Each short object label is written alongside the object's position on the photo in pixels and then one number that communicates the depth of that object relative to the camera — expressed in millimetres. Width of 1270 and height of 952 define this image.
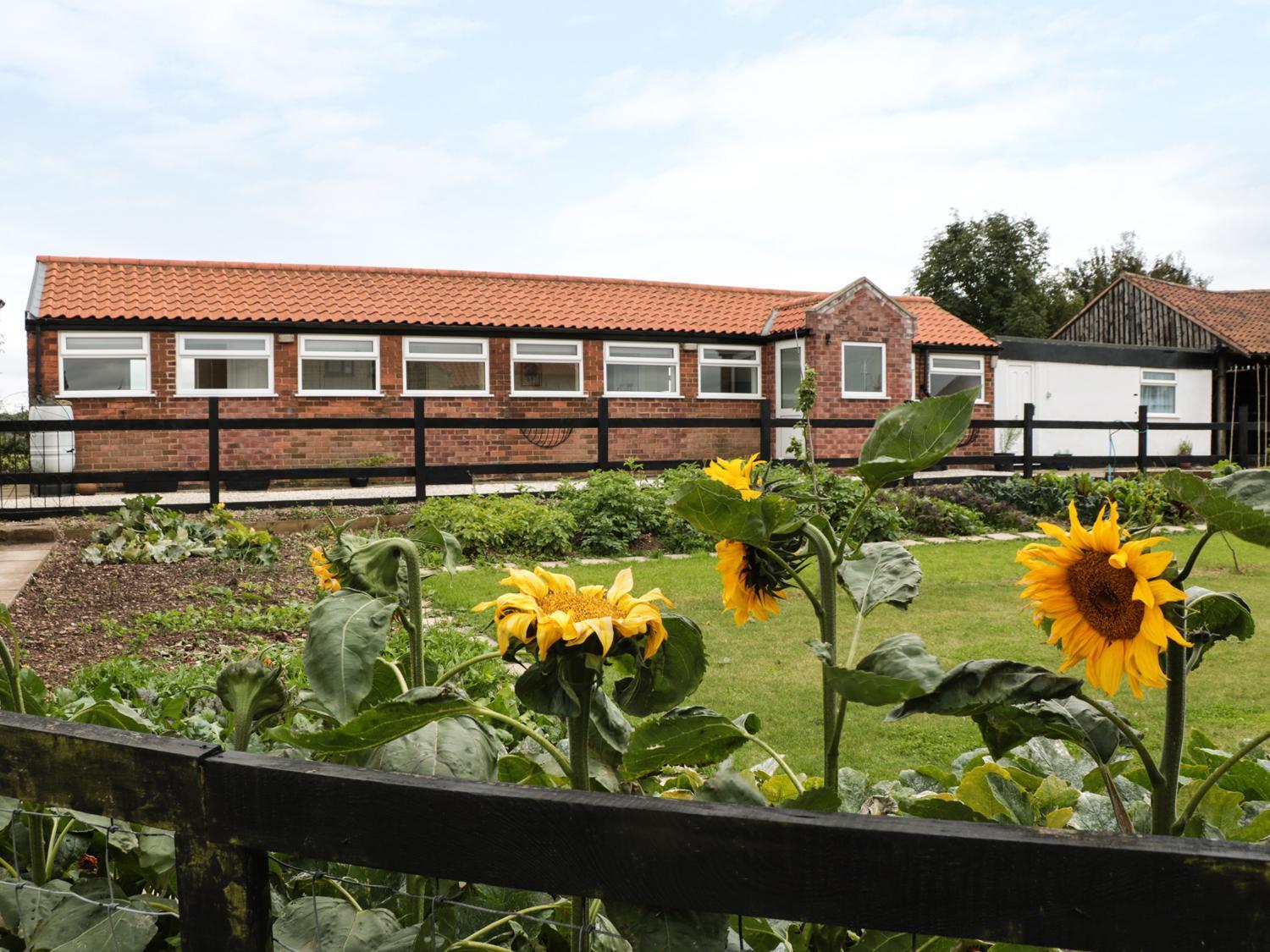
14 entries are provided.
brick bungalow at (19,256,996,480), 15375
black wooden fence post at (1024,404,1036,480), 13500
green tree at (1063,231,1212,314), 40000
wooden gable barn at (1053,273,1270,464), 23328
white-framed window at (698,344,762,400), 18672
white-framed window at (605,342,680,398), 18078
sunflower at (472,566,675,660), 987
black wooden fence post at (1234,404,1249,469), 16078
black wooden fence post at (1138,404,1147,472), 14633
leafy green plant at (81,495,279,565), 7906
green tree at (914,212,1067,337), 36344
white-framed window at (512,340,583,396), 17531
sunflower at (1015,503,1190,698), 935
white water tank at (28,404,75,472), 13484
